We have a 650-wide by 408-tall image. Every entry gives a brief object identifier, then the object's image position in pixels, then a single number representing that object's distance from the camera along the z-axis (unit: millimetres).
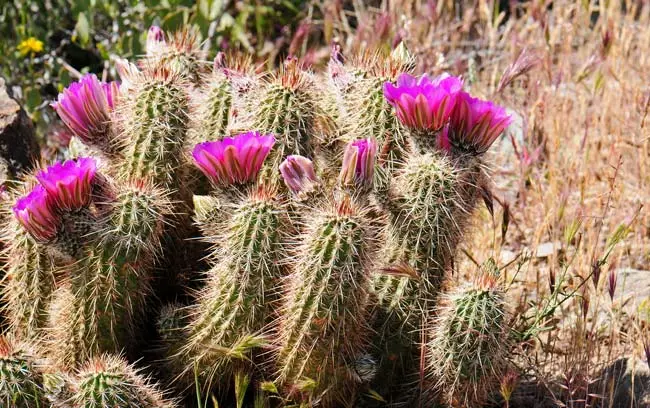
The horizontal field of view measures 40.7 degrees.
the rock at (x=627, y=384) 2963
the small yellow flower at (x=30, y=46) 4660
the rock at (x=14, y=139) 3303
